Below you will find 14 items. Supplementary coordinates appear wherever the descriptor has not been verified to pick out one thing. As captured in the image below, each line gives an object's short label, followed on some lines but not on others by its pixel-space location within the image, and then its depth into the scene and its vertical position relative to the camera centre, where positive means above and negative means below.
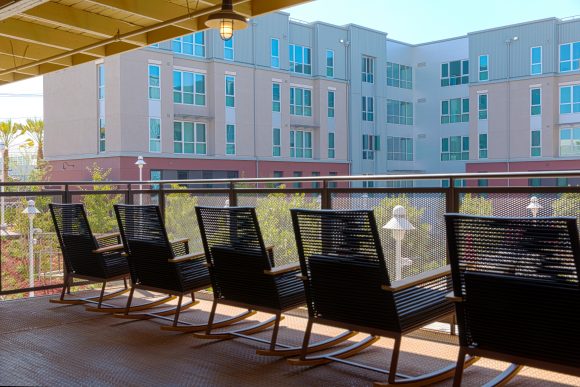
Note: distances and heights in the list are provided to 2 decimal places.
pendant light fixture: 5.75 +1.47
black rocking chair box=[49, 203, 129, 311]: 5.81 -0.61
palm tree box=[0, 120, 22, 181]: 34.91 +2.91
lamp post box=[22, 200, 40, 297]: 7.55 -0.77
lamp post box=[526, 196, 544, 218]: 4.17 -0.18
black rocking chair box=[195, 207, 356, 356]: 4.29 -0.61
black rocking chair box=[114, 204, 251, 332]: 5.00 -0.63
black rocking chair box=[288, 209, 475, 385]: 3.55 -0.61
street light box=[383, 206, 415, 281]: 4.82 -0.36
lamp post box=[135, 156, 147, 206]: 24.63 +0.84
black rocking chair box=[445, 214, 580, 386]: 2.87 -0.52
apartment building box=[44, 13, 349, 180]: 29.45 +3.81
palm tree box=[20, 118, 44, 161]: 36.04 +3.17
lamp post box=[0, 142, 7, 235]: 6.71 -0.50
